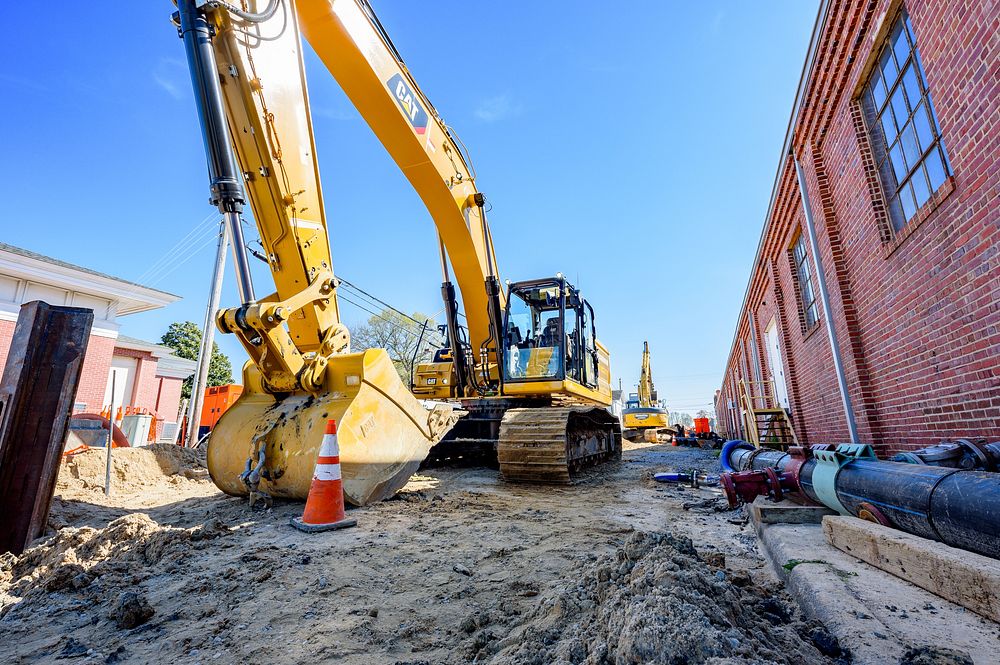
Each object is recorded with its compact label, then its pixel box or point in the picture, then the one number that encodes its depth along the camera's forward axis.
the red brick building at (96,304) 12.57
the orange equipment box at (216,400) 18.94
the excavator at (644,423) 25.45
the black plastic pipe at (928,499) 2.03
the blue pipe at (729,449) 7.68
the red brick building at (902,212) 3.60
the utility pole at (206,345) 12.97
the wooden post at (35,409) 3.55
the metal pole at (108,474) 5.97
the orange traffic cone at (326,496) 3.76
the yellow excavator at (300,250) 4.09
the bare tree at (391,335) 35.06
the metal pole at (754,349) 14.39
